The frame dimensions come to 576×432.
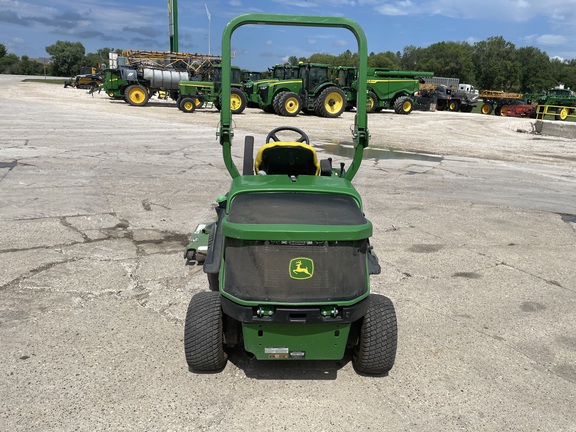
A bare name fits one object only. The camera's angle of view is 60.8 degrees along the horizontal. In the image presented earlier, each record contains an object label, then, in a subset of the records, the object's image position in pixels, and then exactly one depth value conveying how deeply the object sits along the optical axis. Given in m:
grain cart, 26.98
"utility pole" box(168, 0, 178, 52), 42.91
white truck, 35.69
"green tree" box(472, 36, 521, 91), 87.31
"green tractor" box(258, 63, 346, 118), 22.38
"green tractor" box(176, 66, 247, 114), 22.78
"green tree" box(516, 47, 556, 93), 85.15
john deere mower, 2.83
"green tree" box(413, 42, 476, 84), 94.56
